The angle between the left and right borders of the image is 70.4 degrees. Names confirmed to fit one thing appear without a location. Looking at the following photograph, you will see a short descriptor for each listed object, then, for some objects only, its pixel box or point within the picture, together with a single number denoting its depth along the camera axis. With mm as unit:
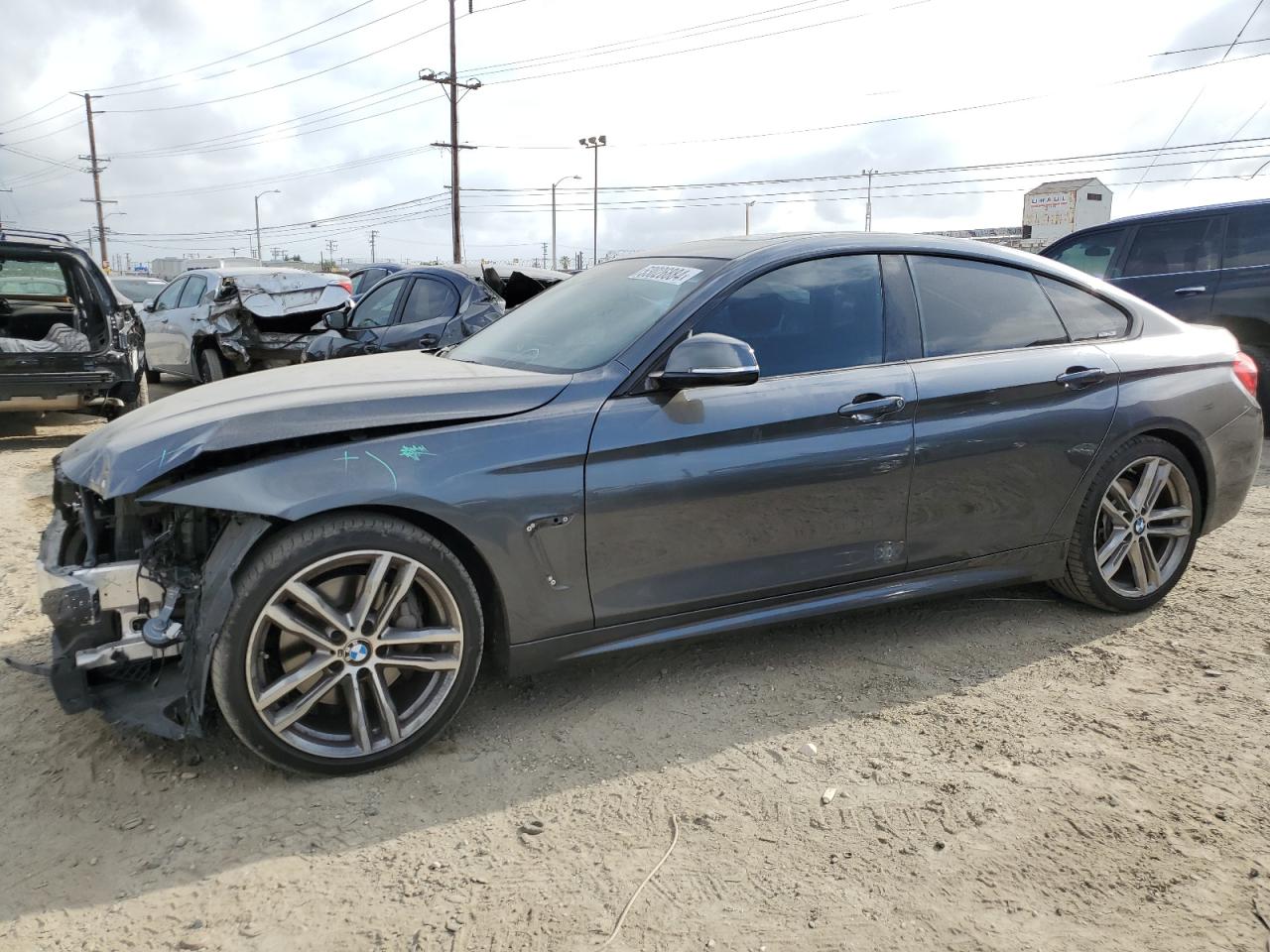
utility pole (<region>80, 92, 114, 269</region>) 54500
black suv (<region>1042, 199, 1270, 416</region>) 7672
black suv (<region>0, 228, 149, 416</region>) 7348
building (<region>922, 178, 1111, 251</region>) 65812
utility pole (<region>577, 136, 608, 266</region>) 52188
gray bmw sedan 2566
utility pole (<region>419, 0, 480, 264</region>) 32062
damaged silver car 9797
